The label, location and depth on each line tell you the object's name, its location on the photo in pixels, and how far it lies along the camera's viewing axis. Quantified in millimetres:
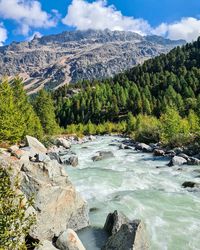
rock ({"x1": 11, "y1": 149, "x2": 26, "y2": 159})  16811
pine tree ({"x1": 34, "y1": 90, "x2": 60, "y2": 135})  57869
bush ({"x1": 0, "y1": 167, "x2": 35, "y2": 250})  5430
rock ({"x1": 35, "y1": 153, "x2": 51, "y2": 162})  14969
